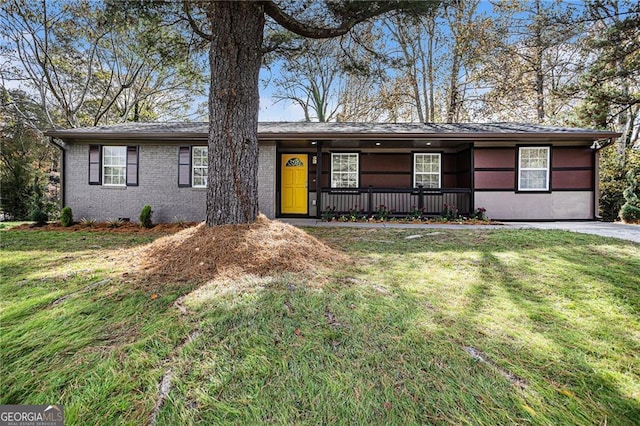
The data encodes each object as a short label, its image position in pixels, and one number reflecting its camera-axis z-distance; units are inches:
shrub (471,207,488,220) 352.8
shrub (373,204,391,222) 361.4
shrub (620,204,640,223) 334.0
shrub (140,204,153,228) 315.9
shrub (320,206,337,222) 350.9
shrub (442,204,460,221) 351.9
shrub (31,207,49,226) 316.3
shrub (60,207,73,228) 320.5
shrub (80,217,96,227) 324.5
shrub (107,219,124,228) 320.5
